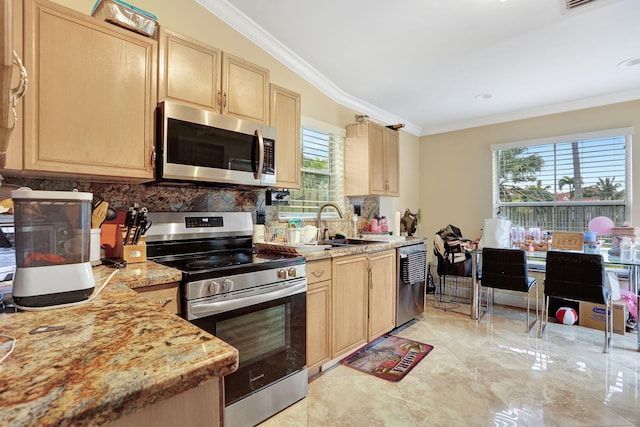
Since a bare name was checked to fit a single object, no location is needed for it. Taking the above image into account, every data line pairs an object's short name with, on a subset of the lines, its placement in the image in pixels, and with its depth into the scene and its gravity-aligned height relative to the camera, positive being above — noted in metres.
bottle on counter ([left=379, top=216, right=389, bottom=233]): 3.89 -0.13
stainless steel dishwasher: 3.14 -0.71
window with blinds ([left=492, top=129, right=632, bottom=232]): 3.64 +0.45
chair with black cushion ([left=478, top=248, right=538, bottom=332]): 3.29 -0.61
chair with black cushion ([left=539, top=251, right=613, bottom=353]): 2.83 -0.62
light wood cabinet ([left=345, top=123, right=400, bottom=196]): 3.54 +0.65
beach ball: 3.41 -1.12
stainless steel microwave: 1.75 +0.41
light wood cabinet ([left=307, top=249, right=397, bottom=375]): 2.23 -0.73
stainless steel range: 1.60 -0.50
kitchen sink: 3.02 -0.28
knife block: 1.69 -0.20
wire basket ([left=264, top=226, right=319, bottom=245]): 2.43 -0.17
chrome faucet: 3.10 -0.04
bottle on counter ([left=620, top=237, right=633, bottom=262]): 2.92 -0.34
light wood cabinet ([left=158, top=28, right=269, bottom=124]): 1.80 +0.87
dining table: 3.11 -0.60
